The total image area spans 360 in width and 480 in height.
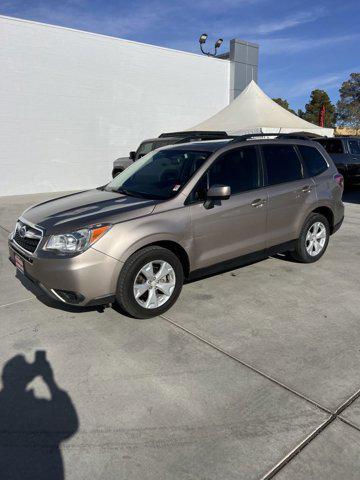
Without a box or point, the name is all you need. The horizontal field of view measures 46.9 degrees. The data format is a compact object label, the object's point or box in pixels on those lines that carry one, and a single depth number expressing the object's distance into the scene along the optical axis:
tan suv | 3.75
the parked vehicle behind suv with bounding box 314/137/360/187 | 12.80
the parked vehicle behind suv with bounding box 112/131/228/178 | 10.15
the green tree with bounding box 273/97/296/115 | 62.28
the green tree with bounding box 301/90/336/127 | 58.40
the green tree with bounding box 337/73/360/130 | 51.47
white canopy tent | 14.09
